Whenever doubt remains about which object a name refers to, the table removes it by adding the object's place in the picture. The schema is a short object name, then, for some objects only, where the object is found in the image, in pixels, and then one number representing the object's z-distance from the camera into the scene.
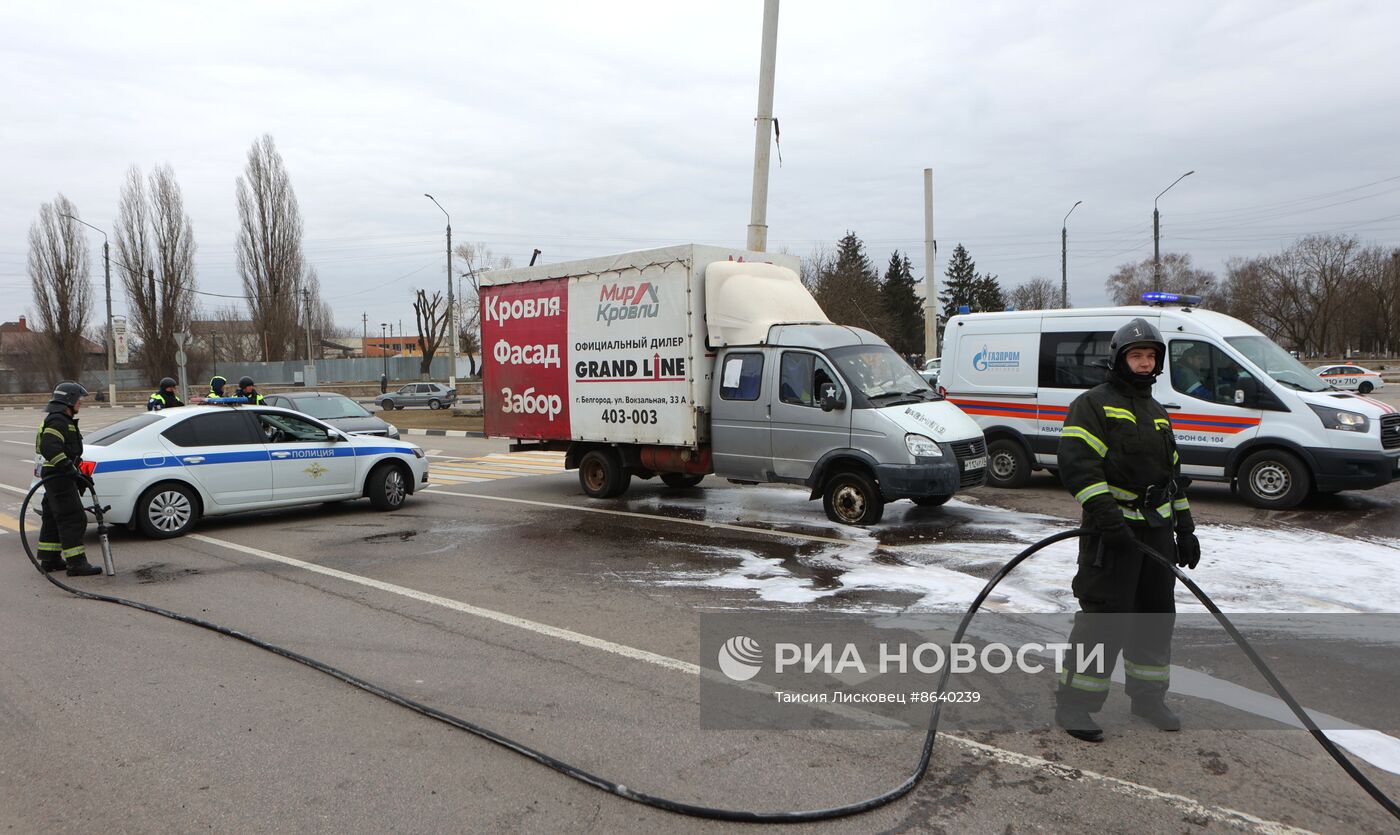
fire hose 3.48
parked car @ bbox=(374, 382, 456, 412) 43.94
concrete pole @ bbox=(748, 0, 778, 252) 16.02
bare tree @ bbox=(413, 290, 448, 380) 71.69
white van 9.87
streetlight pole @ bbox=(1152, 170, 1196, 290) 29.65
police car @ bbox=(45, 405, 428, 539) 9.48
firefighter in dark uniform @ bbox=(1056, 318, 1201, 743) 4.17
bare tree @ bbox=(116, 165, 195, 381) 53.94
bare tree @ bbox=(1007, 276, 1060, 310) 82.00
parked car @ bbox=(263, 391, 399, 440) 15.84
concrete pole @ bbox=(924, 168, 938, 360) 27.02
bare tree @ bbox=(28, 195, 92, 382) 58.41
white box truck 9.46
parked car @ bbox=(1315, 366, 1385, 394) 35.97
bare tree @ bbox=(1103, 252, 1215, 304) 71.00
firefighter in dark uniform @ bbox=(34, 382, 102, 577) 7.93
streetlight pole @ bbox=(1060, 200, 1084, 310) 34.44
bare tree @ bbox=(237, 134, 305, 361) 54.34
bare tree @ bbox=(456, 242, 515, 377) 71.43
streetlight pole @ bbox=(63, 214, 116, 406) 50.32
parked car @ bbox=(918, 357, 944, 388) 26.86
